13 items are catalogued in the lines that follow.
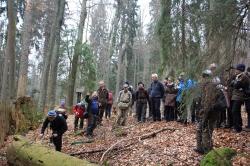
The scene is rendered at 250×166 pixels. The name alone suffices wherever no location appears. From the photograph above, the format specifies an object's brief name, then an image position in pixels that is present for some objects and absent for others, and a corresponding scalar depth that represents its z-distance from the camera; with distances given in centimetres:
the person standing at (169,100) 1347
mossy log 851
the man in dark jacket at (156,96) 1431
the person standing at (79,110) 1509
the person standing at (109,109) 1968
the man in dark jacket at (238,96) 1053
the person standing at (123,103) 1506
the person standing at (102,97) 1657
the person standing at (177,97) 1289
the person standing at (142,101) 1512
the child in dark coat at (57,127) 1124
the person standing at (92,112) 1408
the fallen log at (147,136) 1109
